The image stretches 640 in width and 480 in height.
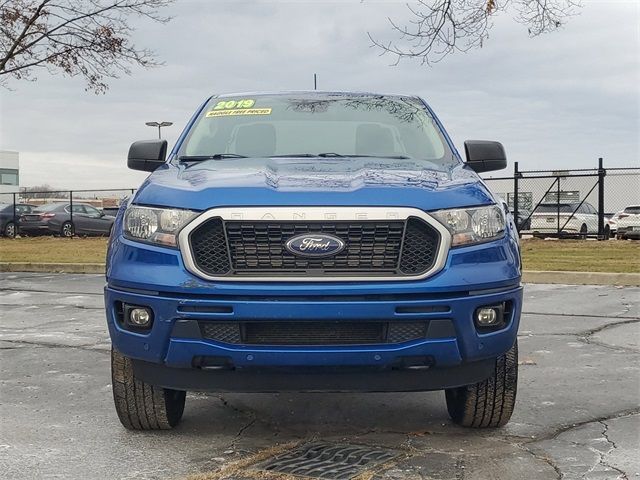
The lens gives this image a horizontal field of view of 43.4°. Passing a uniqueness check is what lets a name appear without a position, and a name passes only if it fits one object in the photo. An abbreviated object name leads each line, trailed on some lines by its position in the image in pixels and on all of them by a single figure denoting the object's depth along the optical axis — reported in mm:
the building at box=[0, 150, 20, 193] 92788
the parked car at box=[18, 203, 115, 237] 28636
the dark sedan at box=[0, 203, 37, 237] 29328
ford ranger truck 3289
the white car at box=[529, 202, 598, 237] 22953
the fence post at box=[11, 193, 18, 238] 29438
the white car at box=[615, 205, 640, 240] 25047
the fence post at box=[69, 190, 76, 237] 28828
